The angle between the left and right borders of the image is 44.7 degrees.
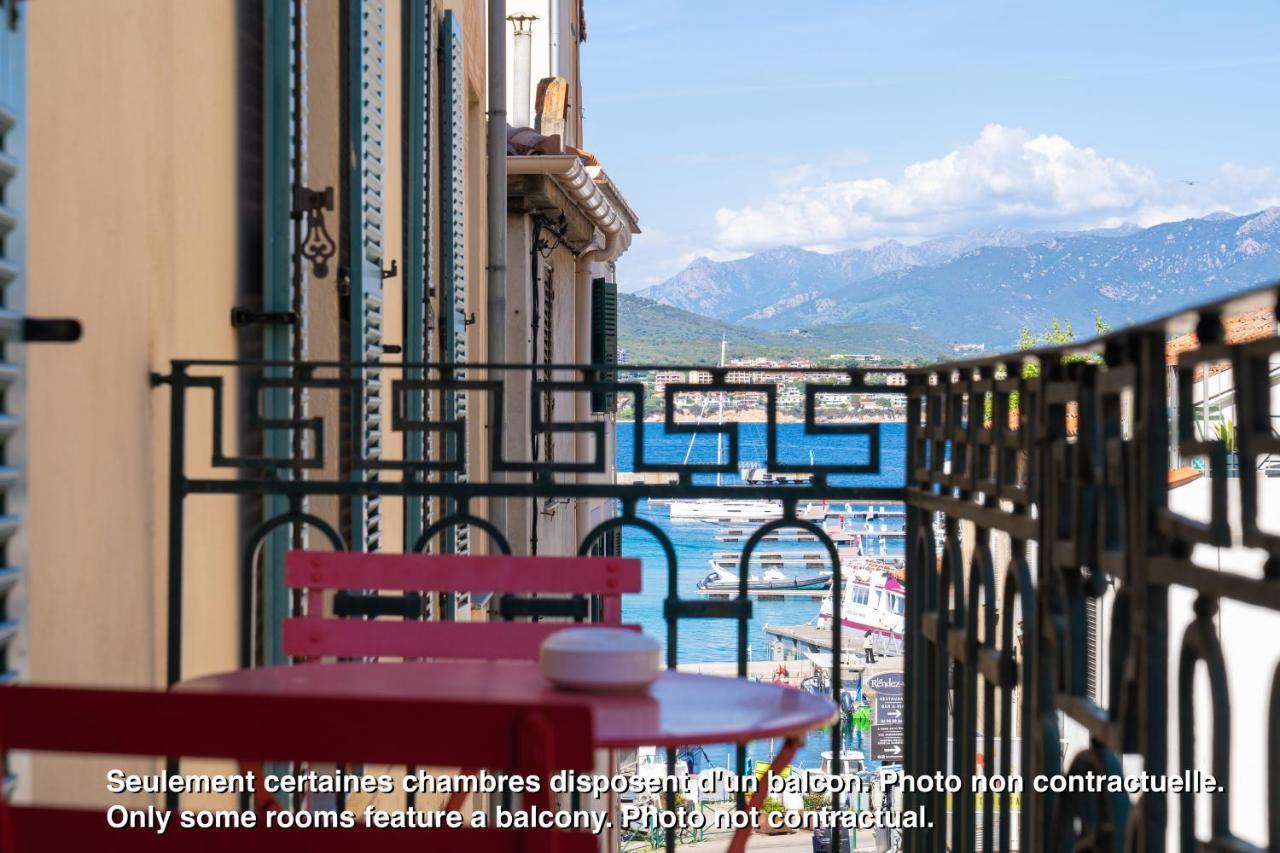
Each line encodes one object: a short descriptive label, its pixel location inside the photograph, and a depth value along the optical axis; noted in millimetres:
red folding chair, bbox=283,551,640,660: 2844
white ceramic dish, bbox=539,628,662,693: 2299
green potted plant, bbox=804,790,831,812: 35888
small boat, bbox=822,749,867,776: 37156
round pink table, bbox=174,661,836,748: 2072
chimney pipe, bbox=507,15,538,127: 16922
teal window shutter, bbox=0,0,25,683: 2418
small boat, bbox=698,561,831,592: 65144
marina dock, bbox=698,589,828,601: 67475
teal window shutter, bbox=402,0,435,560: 6992
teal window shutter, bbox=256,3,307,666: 4141
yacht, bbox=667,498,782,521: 81675
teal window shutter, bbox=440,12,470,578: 8195
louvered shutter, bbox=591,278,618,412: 19828
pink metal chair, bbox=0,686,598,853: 1420
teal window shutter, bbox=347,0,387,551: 5508
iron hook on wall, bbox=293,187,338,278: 4293
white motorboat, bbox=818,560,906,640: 56156
